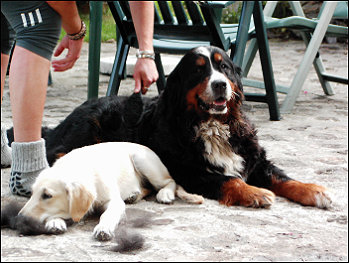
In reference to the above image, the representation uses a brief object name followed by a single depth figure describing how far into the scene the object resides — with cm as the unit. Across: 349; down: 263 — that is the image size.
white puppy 520
